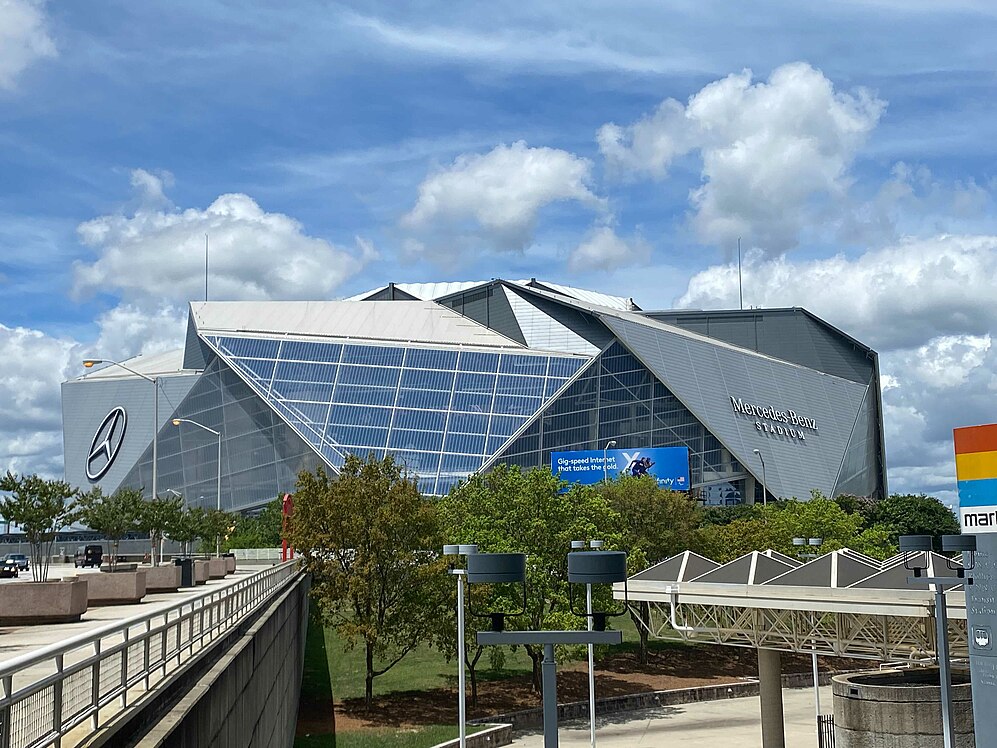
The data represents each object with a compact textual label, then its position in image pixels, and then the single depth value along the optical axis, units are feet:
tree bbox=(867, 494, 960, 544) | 341.82
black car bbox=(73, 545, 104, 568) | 197.37
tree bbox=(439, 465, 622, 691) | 151.64
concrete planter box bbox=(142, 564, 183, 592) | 134.51
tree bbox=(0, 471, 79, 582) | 113.09
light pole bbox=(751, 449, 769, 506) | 368.23
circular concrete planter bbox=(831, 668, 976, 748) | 86.53
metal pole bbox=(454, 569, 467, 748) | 84.33
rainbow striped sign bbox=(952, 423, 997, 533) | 61.36
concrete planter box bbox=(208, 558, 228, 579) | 177.68
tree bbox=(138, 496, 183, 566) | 191.72
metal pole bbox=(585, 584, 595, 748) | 88.28
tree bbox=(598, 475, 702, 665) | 204.54
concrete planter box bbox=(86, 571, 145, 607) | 106.73
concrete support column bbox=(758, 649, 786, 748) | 104.06
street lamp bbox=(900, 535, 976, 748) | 63.36
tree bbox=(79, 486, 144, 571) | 184.85
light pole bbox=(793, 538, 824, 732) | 126.49
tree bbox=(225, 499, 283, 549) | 286.66
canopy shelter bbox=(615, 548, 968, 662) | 91.04
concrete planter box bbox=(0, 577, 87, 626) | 80.84
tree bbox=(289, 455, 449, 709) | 141.38
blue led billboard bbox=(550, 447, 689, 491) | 327.47
